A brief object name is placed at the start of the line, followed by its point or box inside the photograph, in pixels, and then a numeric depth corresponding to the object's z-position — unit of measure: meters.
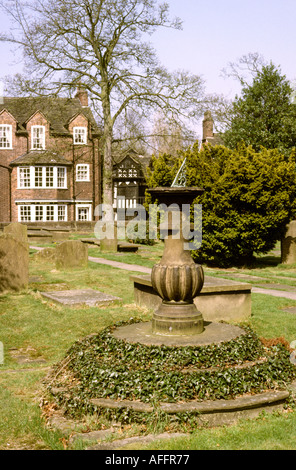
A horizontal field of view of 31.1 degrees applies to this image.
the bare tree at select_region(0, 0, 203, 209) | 28.31
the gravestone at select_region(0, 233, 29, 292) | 12.09
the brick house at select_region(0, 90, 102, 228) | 41.91
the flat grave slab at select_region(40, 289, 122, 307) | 10.81
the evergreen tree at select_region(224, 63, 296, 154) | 33.12
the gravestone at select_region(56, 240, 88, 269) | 15.73
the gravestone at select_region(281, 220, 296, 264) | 18.55
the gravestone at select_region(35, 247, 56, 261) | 18.09
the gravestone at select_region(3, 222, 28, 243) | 18.94
